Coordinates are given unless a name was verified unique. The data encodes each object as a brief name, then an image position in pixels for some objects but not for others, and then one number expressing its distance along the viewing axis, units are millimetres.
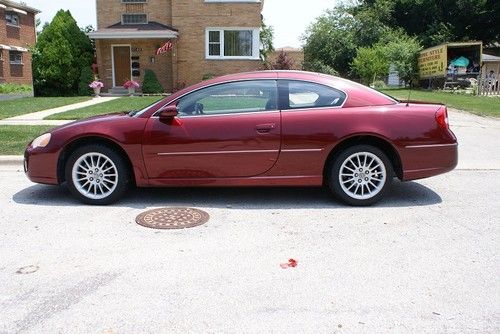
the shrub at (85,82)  23641
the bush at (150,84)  23188
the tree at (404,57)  31312
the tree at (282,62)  24000
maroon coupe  5195
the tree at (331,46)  38000
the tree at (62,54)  24141
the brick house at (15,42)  26297
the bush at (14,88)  23550
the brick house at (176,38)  23328
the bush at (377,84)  30828
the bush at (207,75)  23541
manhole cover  4707
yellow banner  27500
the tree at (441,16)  43812
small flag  23188
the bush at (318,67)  34269
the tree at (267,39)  40875
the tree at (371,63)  30938
